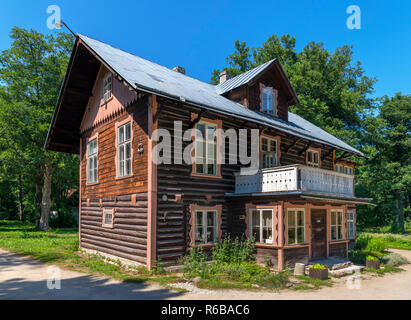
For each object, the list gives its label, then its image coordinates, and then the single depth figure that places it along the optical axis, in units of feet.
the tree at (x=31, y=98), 96.84
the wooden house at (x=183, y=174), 39.27
